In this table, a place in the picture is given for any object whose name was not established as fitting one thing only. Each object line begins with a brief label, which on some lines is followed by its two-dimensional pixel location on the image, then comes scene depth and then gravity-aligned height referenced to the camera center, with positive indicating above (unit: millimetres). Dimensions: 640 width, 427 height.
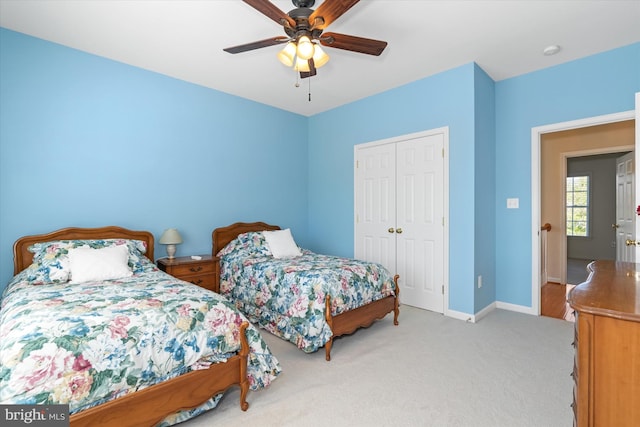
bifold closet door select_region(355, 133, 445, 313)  3746 -20
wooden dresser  1002 -503
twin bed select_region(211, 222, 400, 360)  2650 -751
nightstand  3352 -615
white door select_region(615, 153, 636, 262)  4191 +38
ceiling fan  1940 +1227
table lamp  3418 -293
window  7238 +93
